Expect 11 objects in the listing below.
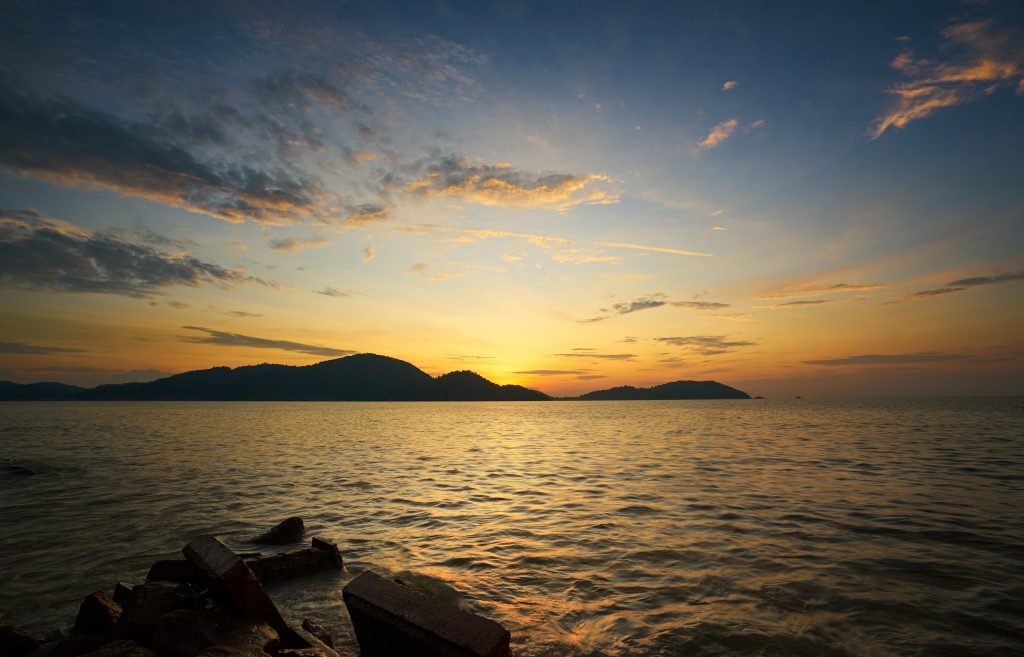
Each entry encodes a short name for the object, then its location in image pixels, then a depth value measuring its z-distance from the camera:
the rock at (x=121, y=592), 8.20
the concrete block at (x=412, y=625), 5.31
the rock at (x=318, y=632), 7.58
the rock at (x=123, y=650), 5.55
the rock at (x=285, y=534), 13.81
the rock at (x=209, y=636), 6.05
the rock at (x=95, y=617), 6.98
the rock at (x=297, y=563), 10.71
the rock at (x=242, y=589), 6.89
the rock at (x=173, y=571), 8.65
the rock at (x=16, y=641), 6.52
